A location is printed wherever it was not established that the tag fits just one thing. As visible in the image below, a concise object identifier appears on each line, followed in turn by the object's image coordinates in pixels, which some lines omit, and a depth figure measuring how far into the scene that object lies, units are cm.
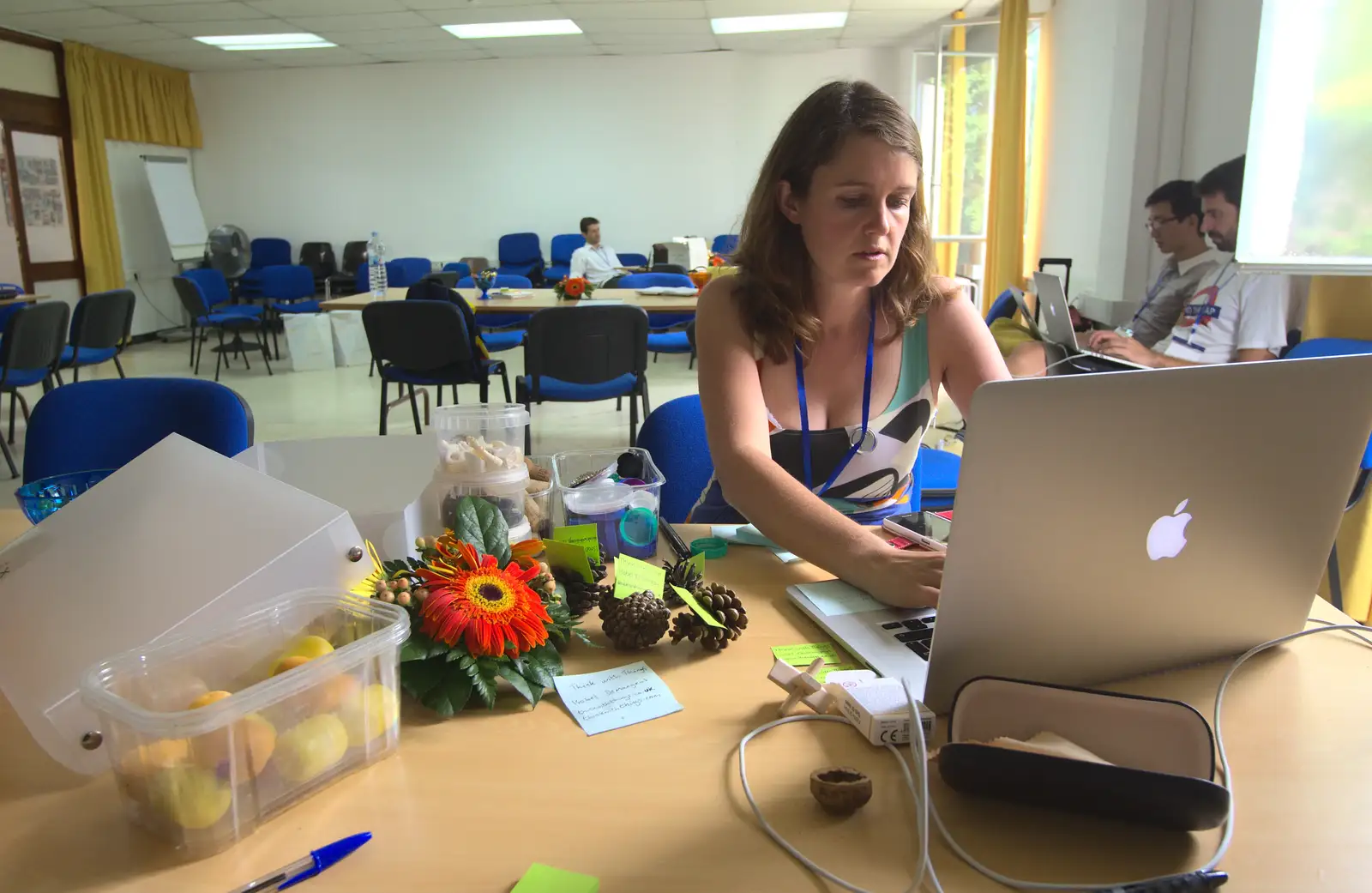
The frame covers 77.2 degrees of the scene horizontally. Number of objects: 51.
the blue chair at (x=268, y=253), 931
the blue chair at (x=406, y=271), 803
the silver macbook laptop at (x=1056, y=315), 349
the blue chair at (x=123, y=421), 169
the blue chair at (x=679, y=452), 165
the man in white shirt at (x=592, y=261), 769
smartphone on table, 113
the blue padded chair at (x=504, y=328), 500
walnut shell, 65
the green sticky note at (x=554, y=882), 58
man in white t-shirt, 295
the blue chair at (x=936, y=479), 176
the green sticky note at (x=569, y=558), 102
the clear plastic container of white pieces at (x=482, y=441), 107
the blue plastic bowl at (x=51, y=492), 106
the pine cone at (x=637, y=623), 92
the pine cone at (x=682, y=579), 103
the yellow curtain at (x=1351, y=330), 230
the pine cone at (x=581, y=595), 100
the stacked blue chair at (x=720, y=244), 759
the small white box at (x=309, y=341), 705
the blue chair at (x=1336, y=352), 206
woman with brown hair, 129
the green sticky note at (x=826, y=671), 86
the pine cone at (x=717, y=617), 93
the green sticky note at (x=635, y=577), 101
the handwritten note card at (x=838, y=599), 99
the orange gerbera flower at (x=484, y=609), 81
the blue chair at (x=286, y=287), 834
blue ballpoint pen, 59
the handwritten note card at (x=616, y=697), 80
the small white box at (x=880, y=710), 75
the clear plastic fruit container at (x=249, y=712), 62
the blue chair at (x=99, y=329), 490
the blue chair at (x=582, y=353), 366
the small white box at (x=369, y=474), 100
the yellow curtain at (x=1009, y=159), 612
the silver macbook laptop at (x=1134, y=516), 69
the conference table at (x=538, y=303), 434
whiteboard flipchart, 887
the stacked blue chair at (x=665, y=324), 496
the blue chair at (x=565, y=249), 899
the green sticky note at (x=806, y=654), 90
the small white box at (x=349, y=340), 719
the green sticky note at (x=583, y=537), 103
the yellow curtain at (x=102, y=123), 806
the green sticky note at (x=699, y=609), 92
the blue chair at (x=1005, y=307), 438
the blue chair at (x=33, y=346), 412
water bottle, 536
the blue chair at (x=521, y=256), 898
